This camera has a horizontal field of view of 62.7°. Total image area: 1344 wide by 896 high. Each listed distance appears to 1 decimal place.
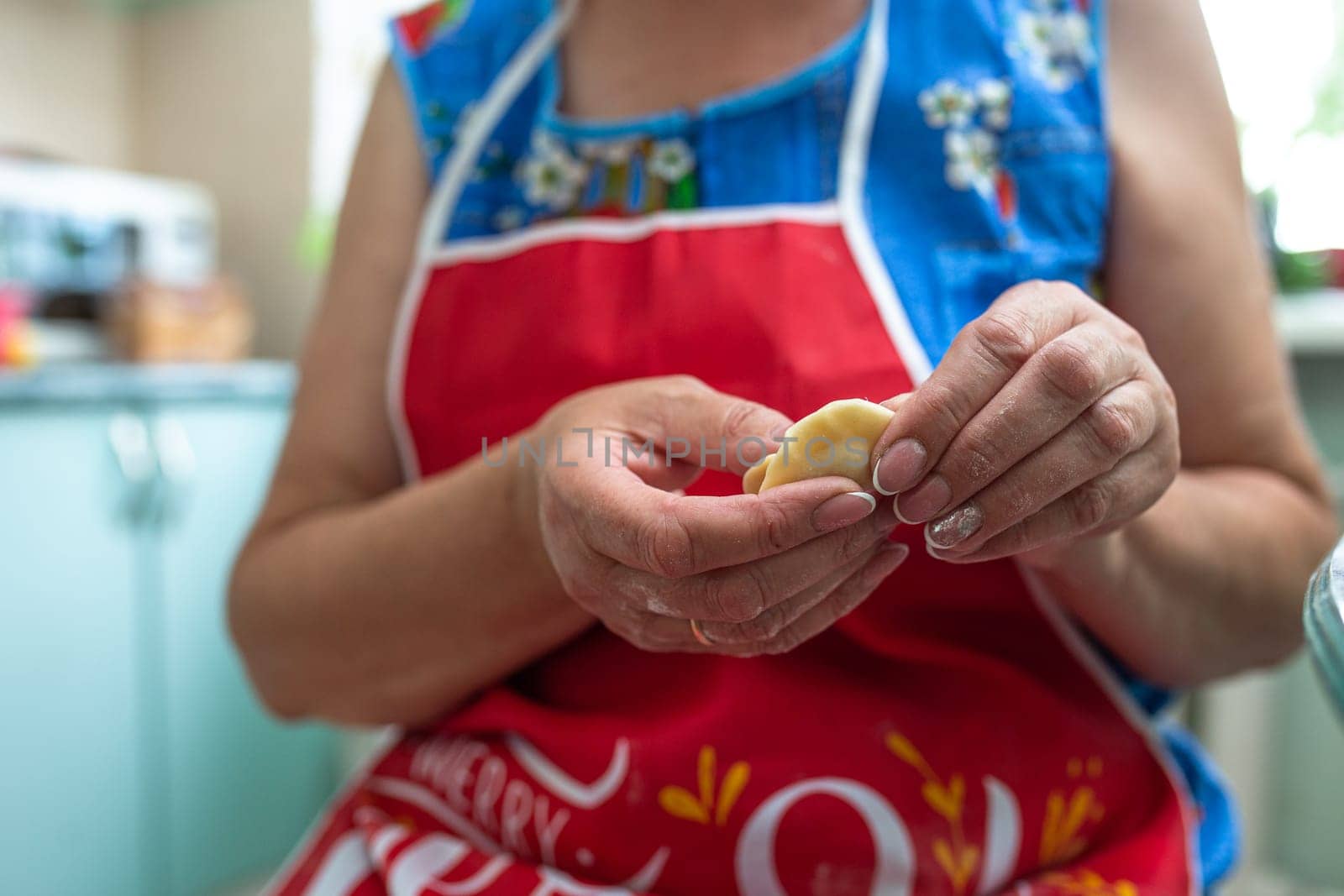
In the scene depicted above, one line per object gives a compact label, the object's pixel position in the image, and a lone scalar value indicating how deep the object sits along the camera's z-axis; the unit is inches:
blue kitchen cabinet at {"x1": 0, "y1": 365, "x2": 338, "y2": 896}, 59.3
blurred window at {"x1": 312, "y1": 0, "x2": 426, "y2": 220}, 91.3
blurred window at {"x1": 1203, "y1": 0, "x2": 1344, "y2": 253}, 59.5
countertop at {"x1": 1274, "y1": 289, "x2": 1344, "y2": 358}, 50.6
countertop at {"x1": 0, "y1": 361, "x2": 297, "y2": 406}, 58.8
